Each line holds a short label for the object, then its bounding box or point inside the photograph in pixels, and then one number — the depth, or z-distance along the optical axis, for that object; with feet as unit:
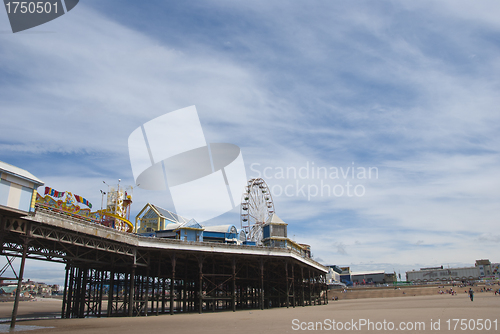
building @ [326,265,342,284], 477.69
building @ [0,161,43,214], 72.13
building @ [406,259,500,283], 538.47
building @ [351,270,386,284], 532.73
